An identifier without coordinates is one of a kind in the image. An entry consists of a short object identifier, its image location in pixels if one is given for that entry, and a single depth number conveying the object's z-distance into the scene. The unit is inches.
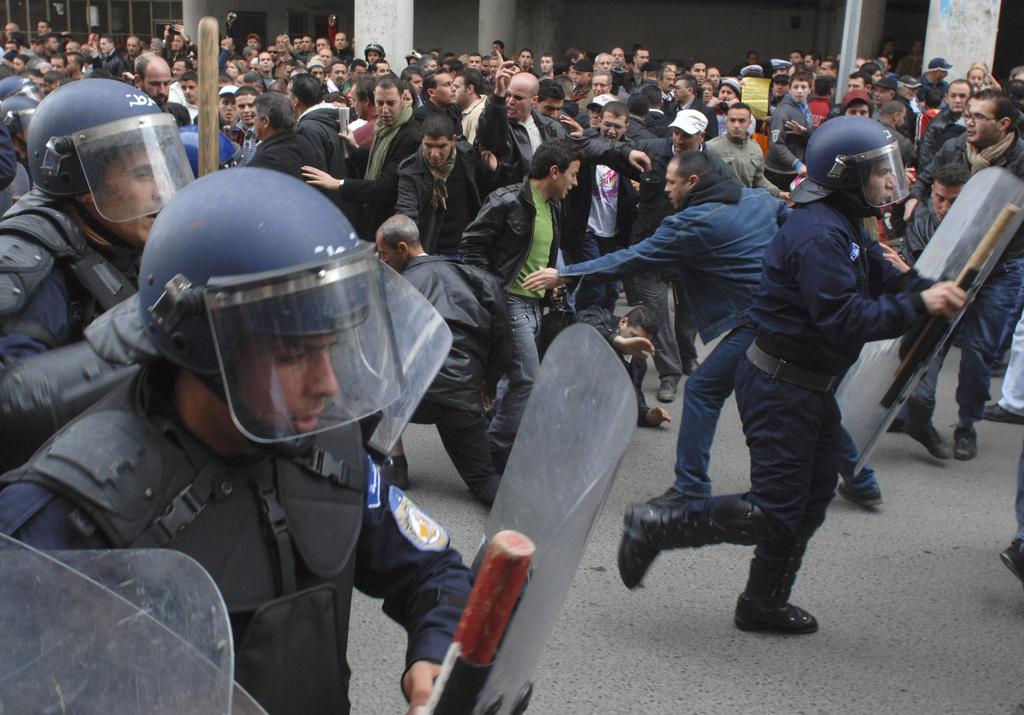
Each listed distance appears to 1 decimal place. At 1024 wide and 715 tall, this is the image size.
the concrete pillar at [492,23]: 853.2
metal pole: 335.0
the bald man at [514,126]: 264.1
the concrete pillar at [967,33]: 560.4
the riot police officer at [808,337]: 140.6
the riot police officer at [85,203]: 101.1
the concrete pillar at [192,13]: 941.2
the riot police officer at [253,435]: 55.9
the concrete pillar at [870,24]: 789.2
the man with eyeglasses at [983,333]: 240.2
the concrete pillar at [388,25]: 708.0
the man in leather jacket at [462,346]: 194.5
